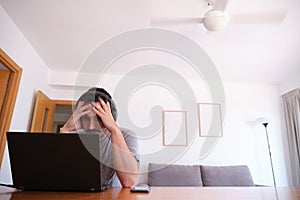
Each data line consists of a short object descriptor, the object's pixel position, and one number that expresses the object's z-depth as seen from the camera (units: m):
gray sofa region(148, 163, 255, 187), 2.62
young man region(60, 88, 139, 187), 1.03
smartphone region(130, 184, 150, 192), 0.74
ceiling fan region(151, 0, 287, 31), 1.41
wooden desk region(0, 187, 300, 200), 0.59
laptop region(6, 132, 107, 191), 0.65
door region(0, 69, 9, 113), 2.07
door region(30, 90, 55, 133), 2.55
